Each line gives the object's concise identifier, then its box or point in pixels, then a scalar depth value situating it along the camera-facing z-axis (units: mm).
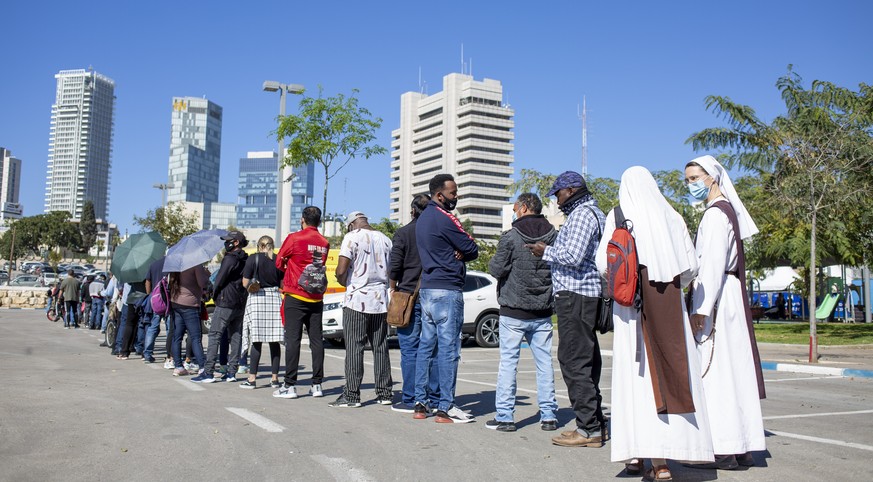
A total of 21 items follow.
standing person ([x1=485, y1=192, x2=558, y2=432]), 6488
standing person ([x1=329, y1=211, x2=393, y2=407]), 7949
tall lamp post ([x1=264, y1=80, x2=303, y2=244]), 26906
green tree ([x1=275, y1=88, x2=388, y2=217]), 24547
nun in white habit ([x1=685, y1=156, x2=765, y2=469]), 5137
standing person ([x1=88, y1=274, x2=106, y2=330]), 23219
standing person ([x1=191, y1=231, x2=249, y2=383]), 9977
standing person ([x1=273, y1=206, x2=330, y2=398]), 8484
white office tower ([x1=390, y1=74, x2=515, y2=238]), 174750
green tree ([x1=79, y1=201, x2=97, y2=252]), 122562
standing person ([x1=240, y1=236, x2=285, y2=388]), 9348
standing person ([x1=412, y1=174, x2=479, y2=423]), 6977
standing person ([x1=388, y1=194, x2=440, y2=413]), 7652
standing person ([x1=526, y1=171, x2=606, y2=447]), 5871
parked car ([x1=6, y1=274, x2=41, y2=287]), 52491
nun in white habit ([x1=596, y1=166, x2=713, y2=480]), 4711
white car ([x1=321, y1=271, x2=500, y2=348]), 17047
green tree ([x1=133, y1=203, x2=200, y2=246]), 49775
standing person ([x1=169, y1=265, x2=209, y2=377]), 10648
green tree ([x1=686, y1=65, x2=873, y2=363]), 15000
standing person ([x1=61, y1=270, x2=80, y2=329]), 24859
